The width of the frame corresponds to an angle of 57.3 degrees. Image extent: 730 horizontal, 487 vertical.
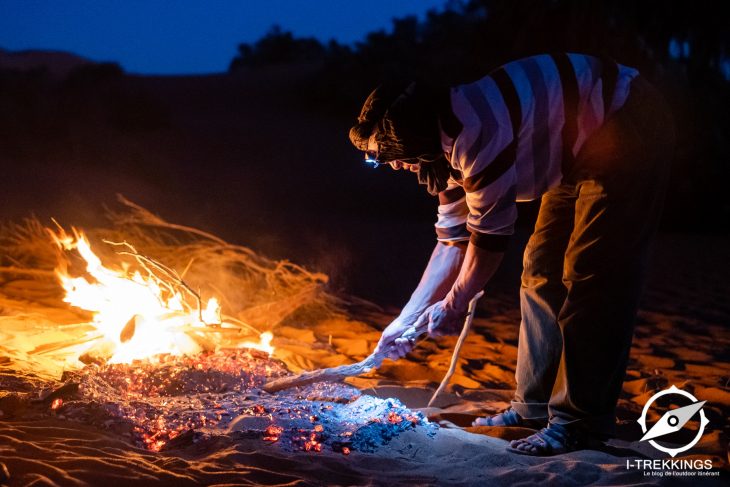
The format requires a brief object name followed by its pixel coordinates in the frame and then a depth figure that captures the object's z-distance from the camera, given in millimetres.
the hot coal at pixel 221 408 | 2652
